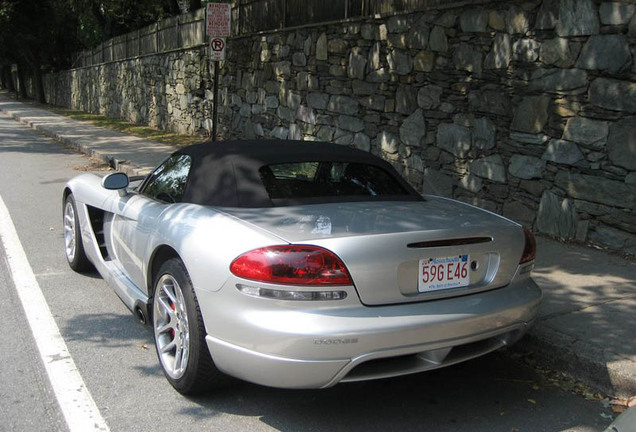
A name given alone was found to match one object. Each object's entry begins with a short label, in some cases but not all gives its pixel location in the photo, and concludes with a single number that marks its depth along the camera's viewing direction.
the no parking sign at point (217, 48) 10.05
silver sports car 2.89
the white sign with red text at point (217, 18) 9.99
